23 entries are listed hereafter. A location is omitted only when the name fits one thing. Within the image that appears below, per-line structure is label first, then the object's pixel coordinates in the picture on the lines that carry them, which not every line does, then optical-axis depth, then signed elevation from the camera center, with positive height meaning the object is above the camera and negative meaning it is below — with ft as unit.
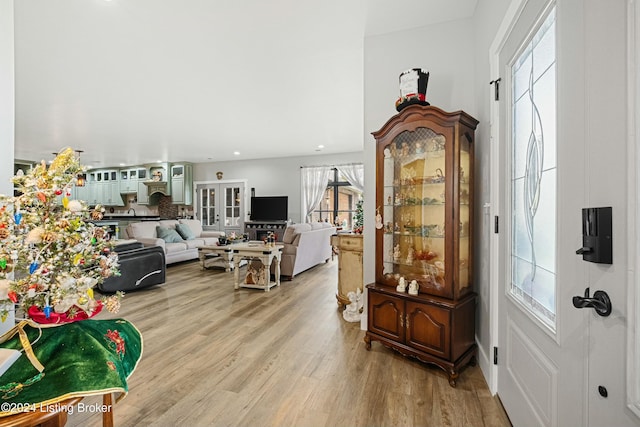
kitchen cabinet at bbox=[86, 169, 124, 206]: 33.53 +2.87
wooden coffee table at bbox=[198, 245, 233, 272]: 18.67 -2.64
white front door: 2.72 +0.11
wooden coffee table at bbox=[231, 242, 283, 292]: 14.47 -2.18
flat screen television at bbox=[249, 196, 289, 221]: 27.43 +0.46
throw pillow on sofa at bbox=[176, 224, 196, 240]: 22.81 -1.45
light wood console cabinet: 11.67 -2.11
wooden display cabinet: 6.76 -0.67
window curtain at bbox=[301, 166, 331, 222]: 26.99 +2.46
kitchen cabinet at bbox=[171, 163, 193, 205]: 30.83 +2.98
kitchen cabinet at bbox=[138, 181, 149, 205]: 31.86 +2.03
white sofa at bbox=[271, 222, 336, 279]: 16.51 -2.04
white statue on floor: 10.44 -3.37
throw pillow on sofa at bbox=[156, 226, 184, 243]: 20.92 -1.54
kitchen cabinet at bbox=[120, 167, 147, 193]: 32.19 +3.81
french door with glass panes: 29.91 +0.71
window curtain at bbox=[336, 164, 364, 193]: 25.75 +3.40
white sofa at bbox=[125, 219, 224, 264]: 19.24 -1.97
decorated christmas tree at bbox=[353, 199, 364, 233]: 12.87 -0.37
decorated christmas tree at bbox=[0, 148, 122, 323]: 3.34 -0.40
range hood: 31.19 +2.73
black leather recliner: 13.10 -2.61
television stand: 26.63 -1.32
